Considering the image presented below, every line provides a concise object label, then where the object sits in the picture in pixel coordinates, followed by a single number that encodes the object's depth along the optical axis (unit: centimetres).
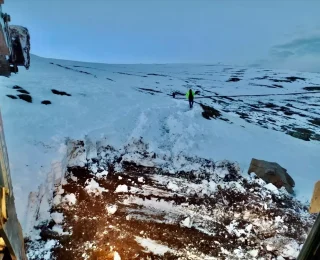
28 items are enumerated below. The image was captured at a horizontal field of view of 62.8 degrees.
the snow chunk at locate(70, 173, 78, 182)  995
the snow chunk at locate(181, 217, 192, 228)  816
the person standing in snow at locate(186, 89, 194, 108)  1935
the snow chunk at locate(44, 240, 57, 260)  663
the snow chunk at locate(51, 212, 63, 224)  777
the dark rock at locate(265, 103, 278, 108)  3344
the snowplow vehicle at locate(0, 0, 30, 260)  178
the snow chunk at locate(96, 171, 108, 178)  1047
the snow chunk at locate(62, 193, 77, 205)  867
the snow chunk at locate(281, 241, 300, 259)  732
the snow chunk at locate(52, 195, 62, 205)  856
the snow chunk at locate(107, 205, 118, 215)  843
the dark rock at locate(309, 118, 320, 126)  2600
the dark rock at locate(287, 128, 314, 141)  1891
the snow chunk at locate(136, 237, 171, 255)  711
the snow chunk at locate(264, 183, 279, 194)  1023
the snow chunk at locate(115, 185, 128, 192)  962
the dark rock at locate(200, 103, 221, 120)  1872
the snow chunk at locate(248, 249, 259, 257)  720
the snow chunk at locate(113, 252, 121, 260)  672
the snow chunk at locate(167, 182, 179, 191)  1012
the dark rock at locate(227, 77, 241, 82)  5924
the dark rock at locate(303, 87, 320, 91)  5077
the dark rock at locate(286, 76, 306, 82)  6296
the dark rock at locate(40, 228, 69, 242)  719
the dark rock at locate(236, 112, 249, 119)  2397
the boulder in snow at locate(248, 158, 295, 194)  1066
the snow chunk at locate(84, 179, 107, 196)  938
